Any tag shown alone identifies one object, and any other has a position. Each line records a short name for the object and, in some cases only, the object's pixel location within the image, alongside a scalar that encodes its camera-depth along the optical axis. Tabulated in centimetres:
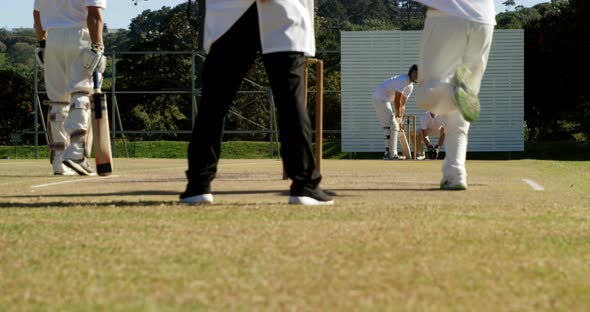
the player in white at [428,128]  2159
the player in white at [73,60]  928
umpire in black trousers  553
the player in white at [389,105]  1866
